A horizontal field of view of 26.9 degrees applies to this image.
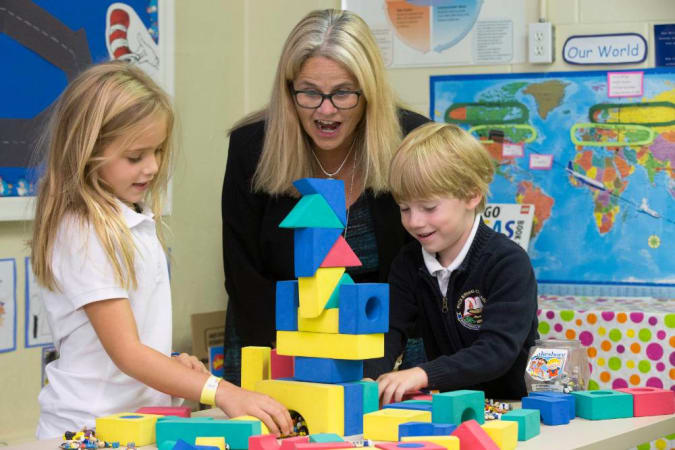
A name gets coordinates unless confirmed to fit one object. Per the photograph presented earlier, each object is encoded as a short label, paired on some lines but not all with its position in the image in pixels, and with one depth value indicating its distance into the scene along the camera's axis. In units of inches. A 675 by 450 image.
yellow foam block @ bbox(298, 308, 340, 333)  80.9
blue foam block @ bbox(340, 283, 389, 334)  80.2
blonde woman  103.3
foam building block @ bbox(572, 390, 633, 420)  85.7
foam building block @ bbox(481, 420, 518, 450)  76.9
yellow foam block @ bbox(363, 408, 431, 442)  78.5
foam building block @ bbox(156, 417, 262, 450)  77.5
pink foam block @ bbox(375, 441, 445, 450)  73.7
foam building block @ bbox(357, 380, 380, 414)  81.9
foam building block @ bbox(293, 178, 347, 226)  82.1
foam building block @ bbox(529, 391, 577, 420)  85.7
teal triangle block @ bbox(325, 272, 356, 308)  81.2
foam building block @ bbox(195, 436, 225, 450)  75.4
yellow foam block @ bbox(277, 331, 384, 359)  80.4
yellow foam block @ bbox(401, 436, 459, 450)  75.3
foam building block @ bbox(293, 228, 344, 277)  80.7
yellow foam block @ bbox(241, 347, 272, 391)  86.5
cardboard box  142.5
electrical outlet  139.4
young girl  84.8
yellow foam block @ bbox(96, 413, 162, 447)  79.1
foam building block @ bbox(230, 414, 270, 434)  78.6
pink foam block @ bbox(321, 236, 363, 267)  81.3
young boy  90.0
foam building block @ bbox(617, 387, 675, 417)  87.1
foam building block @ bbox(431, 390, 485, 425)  79.4
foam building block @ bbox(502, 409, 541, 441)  80.0
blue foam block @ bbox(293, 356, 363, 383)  81.0
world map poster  134.9
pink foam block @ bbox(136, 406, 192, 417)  82.7
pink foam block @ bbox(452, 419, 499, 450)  75.5
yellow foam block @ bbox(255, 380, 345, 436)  79.9
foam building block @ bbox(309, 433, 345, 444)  75.7
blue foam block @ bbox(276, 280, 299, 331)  82.5
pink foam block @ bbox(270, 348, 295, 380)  86.1
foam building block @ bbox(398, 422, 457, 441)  77.6
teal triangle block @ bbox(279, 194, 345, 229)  81.1
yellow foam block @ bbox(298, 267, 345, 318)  80.6
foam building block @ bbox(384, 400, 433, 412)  81.6
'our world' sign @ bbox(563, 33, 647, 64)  135.8
